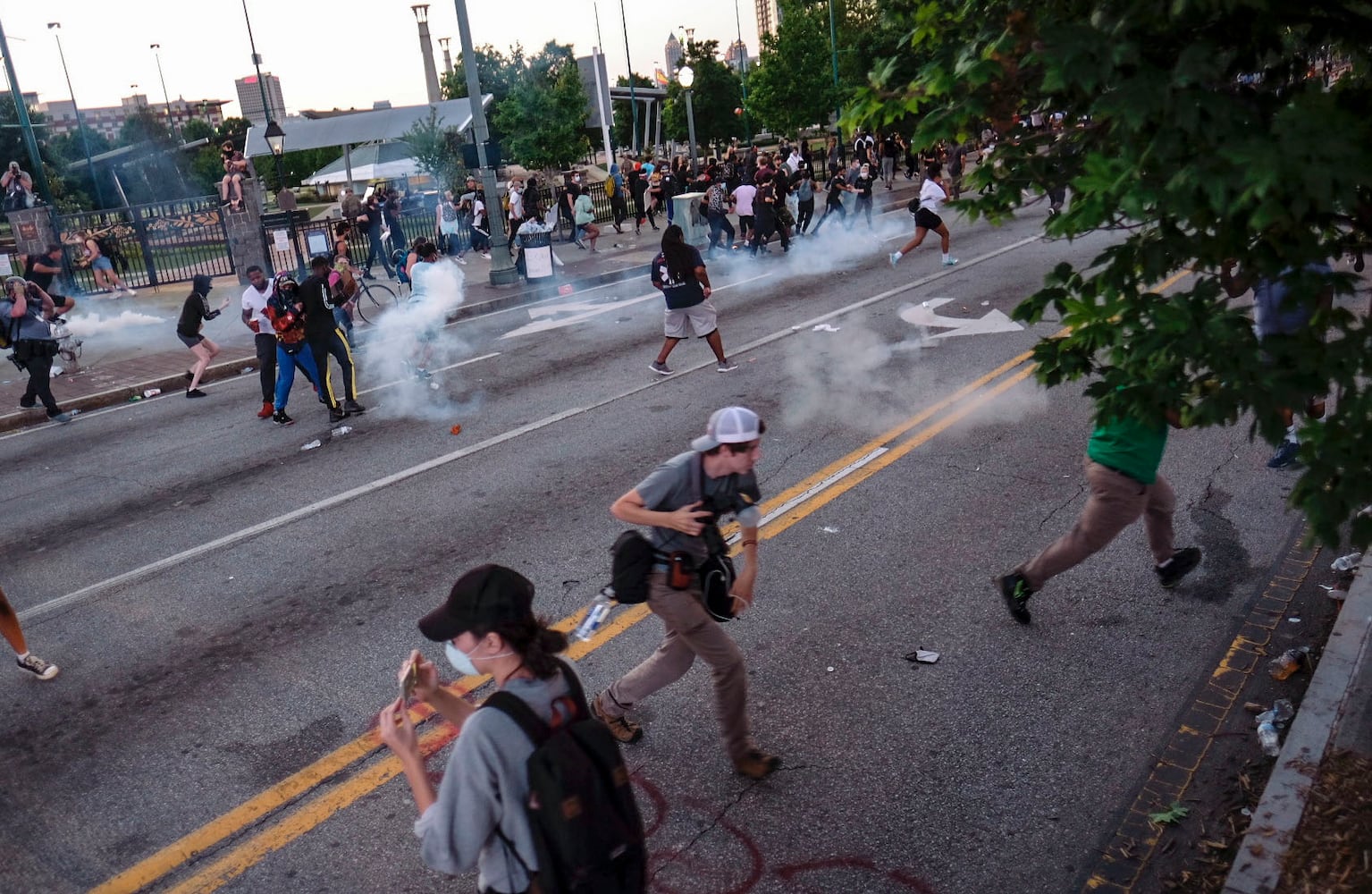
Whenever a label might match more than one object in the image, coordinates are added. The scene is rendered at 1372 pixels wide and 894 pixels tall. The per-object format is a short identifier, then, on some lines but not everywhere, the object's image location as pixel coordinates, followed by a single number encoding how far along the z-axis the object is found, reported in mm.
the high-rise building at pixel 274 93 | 178625
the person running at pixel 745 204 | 22031
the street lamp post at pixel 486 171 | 19734
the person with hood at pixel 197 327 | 13430
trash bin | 20625
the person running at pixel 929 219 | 17719
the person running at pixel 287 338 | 11336
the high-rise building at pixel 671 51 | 174850
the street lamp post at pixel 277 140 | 23266
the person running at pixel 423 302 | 13789
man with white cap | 4535
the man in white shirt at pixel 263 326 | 12047
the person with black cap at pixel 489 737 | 2779
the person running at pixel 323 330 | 11414
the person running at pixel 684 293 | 11664
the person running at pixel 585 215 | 26092
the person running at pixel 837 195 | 24219
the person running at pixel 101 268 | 22094
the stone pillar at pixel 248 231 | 22125
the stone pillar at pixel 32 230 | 21719
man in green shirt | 5652
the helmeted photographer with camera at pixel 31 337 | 12766
